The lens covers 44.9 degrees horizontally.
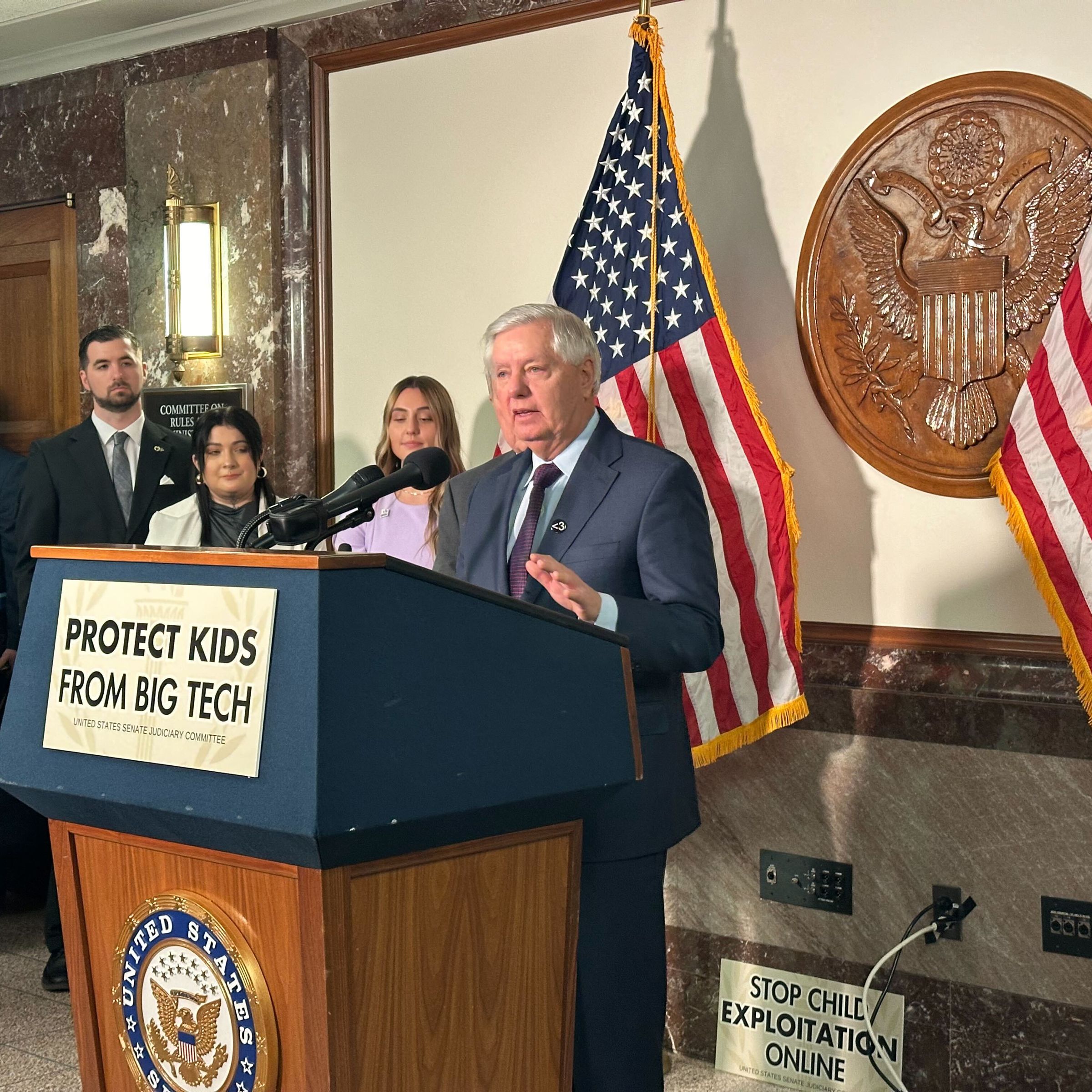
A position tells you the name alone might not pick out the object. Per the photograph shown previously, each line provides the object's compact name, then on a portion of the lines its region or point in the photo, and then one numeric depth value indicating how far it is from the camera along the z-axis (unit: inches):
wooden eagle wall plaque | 119.2
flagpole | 130.6
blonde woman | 135.5
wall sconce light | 173.0
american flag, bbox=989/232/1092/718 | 110.7
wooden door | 193.6
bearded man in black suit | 154.6
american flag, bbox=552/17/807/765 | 127.9
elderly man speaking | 79.4
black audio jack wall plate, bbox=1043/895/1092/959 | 116.5
